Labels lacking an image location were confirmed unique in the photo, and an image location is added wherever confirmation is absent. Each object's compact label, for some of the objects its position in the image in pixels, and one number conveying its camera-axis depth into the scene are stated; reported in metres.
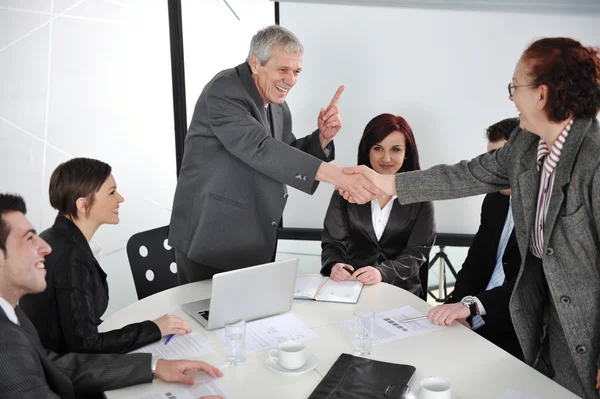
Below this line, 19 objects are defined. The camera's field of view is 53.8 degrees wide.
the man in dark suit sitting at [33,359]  1.24
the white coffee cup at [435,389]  1.32
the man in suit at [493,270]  2.01
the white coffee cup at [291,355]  1.56
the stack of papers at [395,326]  1.80
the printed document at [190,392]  1.45
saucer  1.55
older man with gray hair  2.32
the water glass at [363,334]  1.67
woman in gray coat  1.55
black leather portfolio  1.43
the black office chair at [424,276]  2.69
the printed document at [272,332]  1.75
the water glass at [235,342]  1.61
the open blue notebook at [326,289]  2.13
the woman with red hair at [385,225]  2.68
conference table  1.47
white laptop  1.77
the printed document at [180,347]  1.70
